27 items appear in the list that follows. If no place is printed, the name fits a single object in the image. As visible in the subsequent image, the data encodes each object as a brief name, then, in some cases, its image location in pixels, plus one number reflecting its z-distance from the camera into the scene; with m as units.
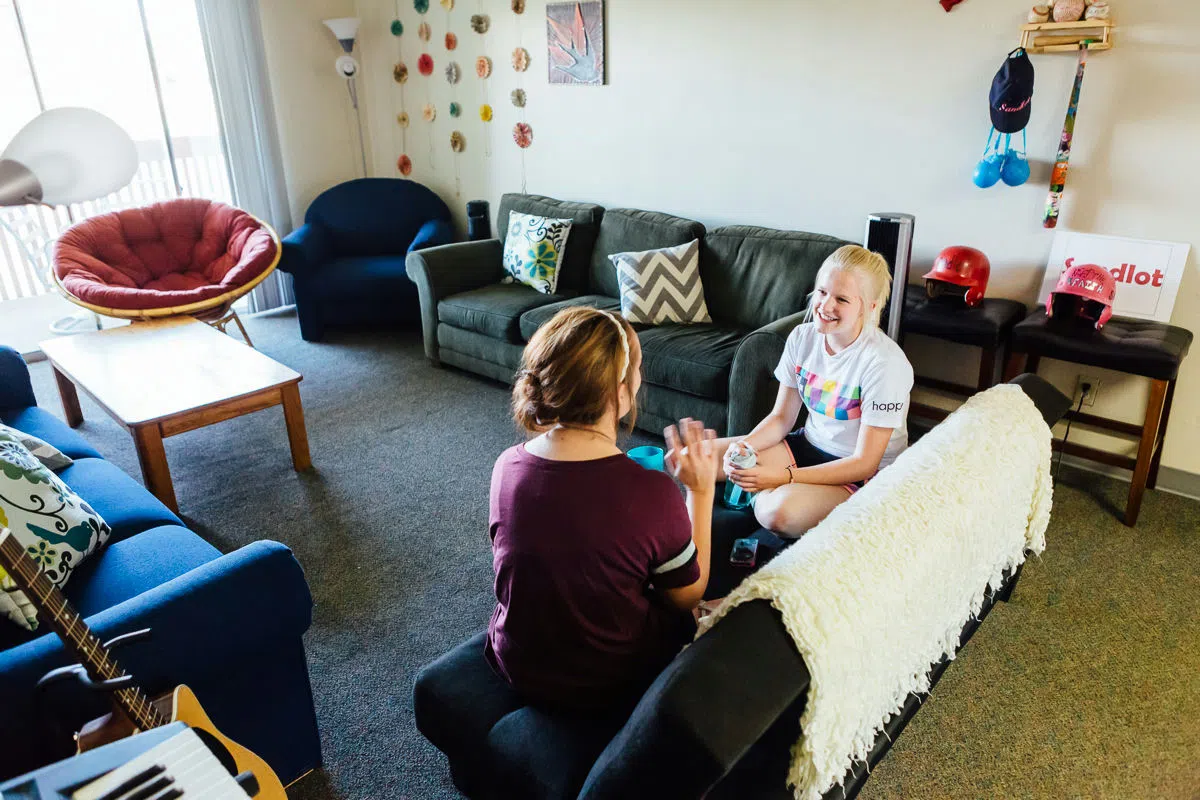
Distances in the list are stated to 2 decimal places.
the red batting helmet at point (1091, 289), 2.66
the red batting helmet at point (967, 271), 2.89
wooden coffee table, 2.69
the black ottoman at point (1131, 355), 2.50
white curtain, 4.66
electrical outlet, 2.97
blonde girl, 1.94
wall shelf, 2.57
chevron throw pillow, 3.48
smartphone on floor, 1.84
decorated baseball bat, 2.66
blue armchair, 4.55
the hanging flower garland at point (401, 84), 4.99
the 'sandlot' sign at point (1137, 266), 2.69
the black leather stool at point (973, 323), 2.78
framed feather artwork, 3.97
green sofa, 3.01
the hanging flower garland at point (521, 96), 4.29
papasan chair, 3.78
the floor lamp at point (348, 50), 4.91
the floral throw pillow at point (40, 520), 1.63
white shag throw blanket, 1.16
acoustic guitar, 1.11
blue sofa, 1.25
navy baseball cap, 2.70
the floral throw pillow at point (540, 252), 4.01
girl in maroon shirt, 1.23
